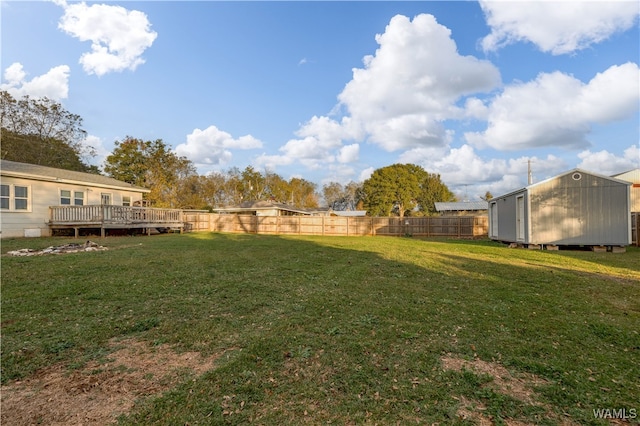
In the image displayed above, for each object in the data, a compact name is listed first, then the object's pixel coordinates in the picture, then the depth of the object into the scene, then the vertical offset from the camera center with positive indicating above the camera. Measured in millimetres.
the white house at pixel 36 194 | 13695 +1416
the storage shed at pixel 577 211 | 12102 +290
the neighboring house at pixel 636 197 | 18792 +1279
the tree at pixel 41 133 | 24594 +7811
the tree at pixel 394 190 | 44938 +4378
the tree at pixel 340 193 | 63938 +5544
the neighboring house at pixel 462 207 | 41844 +1564
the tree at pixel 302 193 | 53344 +4793
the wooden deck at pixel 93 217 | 14945 +184
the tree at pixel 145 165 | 32656 +6019
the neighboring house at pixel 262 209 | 30406 +1110
